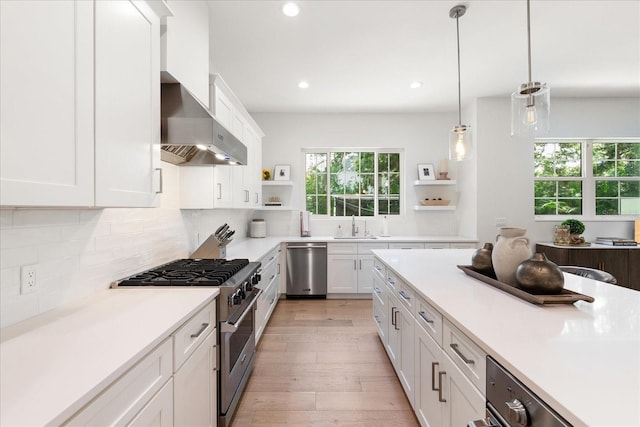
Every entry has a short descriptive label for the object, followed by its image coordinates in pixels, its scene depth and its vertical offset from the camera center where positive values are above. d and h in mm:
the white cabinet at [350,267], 4621 -766
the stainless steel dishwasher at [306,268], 4590 -770
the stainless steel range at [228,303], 1779 -550
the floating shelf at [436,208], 4902 +104
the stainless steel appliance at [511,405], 764 -518
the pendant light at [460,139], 2521 +617
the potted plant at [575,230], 4266 -227
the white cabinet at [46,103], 839 +347
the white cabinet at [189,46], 1820 +1105
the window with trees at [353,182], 5293 +550
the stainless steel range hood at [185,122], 1761 +536
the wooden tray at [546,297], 1358 -370
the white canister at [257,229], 4809 -203
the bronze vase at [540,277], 1430 -293
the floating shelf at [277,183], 4852 +508
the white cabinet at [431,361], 1165 -709
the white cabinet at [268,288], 3025 -830
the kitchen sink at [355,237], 4742 -346
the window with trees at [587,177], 4676 +544
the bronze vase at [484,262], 1974 -305
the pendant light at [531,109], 2004 +697
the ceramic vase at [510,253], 1682 -211
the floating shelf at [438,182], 4895 +510
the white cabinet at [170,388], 874 -606
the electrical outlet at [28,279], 1247 -249
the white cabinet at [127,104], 1207 +490
